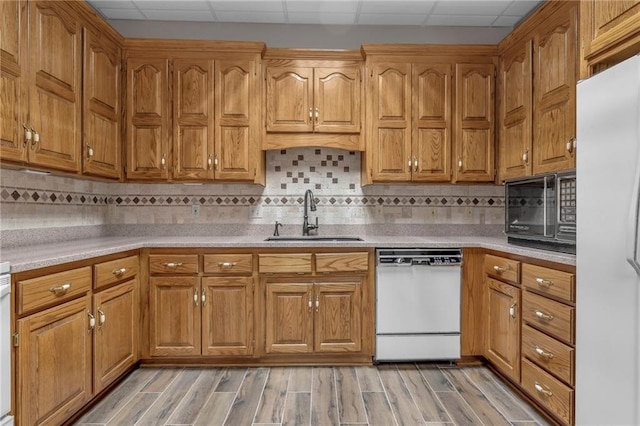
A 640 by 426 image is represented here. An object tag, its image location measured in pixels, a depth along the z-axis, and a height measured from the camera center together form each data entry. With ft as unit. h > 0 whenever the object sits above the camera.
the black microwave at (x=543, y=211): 6.81 +0.02
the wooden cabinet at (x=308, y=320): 9.26 -2.59
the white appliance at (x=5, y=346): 5.09 -1.79
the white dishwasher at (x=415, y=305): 9.30 -2.25
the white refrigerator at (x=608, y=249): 4.47 -0.45
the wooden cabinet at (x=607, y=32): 4.84 +2.39
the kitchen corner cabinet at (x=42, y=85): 6.31 +2.30
